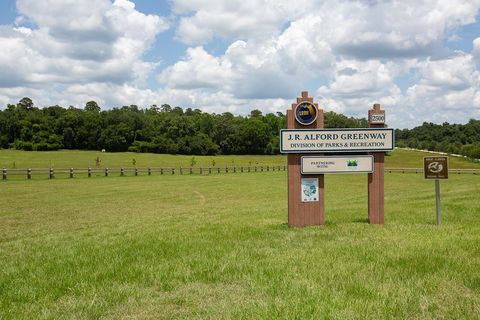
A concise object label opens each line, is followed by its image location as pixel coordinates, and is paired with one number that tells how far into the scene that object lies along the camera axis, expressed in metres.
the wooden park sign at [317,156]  11.08
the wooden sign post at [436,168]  10.82
